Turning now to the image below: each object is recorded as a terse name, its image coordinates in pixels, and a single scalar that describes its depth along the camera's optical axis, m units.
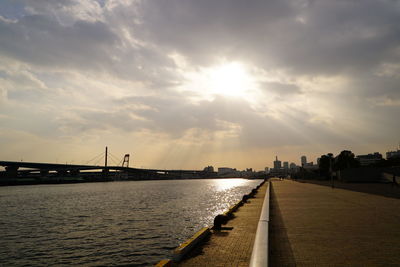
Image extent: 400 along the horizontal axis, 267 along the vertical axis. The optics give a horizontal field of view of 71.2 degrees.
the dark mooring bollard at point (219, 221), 14.94
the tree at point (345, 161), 118.56
